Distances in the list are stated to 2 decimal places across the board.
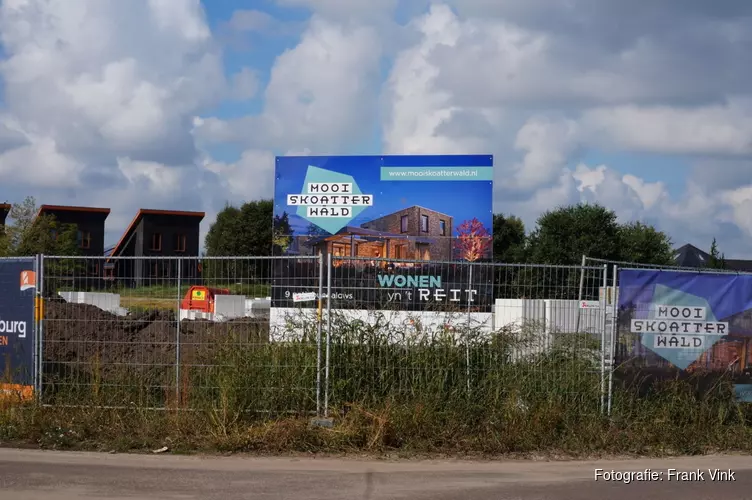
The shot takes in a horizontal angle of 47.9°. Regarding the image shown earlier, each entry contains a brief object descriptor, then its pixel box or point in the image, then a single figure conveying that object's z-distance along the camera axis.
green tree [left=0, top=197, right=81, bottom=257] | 36.25
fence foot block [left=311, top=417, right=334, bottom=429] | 10.34
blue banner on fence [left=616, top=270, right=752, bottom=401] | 11.26
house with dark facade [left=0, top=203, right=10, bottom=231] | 43.09
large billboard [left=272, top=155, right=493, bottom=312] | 16.62
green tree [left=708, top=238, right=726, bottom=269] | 40.19
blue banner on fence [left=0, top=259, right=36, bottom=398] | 11.52
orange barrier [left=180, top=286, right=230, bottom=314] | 13.27
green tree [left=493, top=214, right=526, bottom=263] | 60.53
